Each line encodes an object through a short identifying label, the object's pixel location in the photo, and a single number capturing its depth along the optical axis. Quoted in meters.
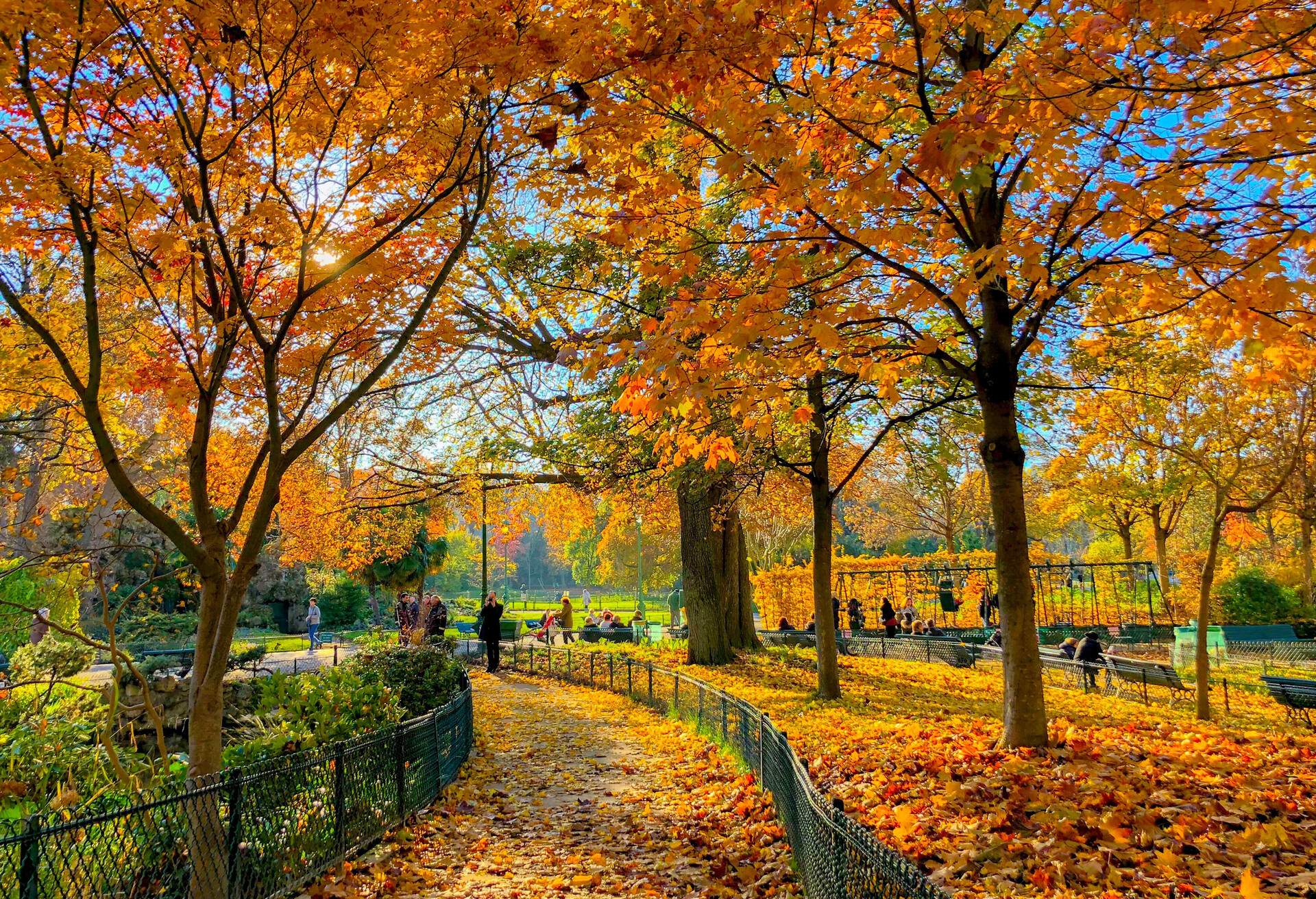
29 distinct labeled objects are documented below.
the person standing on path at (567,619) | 24.95
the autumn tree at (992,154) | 4.16
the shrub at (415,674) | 10.09
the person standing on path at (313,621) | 27.06
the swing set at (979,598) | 21.86
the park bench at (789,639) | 18.28
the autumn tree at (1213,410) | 8.38
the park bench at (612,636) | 24.38
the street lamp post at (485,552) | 18.71
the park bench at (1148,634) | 17.86
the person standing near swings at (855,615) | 22.52
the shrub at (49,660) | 10.55
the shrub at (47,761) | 6.17
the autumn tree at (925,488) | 12.09
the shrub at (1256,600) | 20.86
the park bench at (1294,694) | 7.74
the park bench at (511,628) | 25.84
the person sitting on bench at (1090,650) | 12.46
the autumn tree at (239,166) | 4.55
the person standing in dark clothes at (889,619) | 19.84
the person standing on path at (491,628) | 19.27
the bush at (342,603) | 39.25
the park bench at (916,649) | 14.99
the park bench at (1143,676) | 9.76
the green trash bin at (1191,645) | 13.83
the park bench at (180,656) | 17.59
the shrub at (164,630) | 26.93
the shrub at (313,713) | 6.37
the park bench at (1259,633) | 17.78
